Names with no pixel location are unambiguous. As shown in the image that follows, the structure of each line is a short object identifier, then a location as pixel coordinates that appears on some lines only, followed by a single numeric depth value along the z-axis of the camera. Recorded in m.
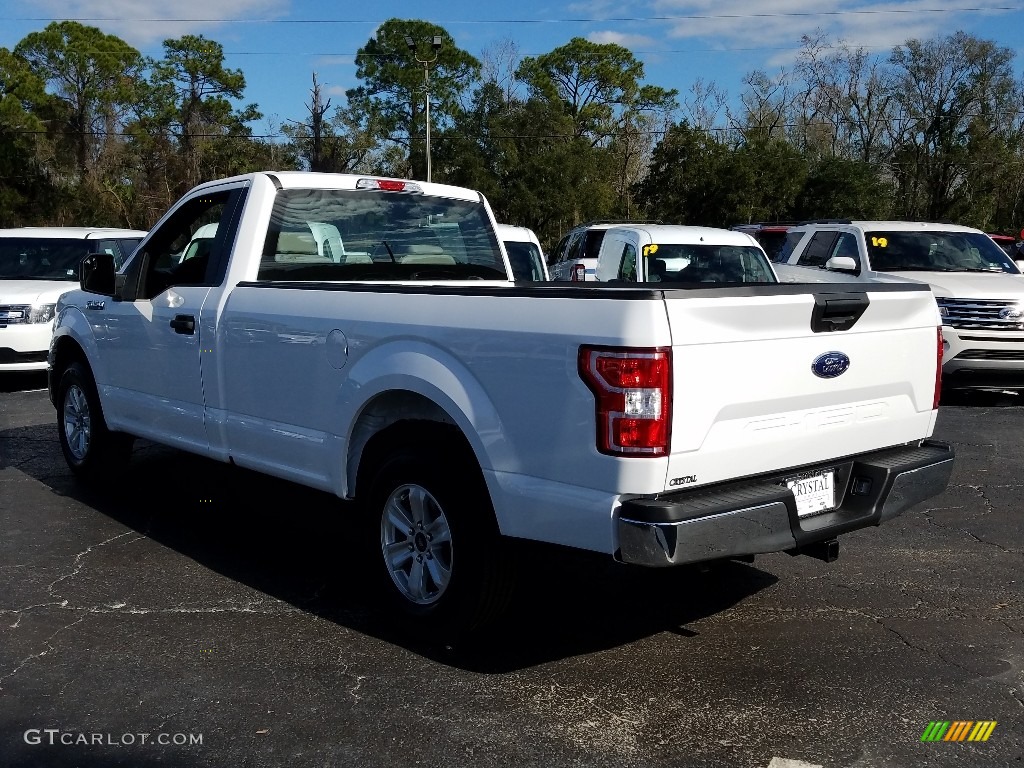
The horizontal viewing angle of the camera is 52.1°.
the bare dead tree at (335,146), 54.12
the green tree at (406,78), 64.31
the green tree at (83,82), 59.97
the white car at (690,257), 11.53
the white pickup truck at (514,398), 3.56
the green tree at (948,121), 47.41
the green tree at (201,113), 58.38
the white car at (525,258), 13.55
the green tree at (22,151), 56.59
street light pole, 39.98
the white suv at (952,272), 10.77
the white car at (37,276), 11.50
